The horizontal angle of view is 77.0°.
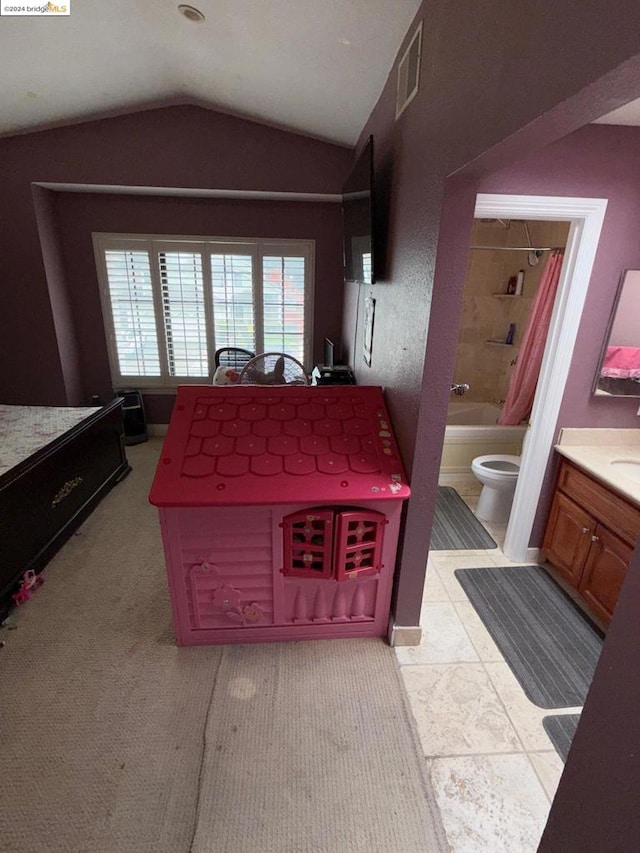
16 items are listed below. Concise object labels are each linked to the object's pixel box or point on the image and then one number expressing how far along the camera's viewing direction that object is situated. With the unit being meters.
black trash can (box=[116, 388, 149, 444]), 4.07
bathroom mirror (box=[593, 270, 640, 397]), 2.06
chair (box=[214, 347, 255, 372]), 3.98
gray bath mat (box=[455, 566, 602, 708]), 1.80
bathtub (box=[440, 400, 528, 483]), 3.52
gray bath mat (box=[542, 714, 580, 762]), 1.55
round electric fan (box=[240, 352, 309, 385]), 2.68
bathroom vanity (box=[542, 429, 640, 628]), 1.89
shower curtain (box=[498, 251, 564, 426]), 3.09
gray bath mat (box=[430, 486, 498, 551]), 2.74
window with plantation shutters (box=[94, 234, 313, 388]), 3.83
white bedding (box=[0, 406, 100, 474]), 2.38
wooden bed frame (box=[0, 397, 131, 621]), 2.09
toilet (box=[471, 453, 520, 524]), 2.86
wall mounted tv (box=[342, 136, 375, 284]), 1.93
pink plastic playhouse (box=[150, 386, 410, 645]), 1.70
